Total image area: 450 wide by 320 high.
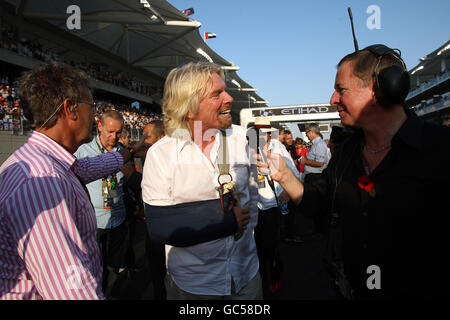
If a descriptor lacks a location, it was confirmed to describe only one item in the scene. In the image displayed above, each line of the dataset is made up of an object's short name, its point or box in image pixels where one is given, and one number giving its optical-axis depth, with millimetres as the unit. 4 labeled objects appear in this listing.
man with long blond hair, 1492
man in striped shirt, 959
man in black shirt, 1227
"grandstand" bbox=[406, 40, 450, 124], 30062
